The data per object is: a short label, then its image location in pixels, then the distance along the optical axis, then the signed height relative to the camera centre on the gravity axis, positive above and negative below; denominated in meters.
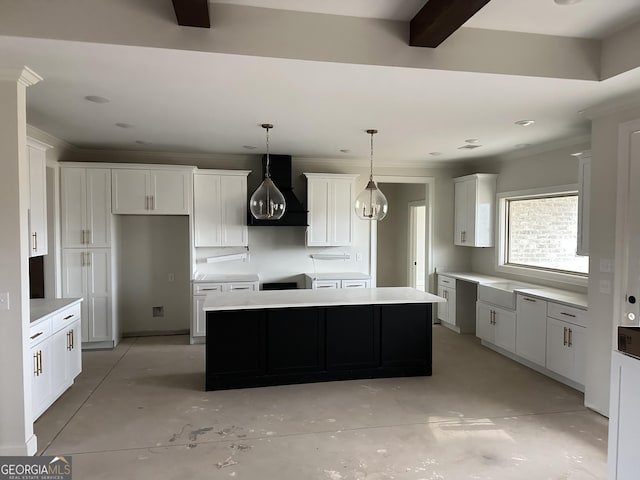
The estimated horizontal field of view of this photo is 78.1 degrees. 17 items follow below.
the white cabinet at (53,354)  3.11 -1.13
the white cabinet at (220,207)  5.43 +0.26
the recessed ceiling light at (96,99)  3.05 +1.00
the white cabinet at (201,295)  5.21 -0.91
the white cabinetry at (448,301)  5.94 -1.12
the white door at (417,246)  7.39 -0.37
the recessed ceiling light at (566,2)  2.12 +1.22
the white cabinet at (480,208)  5.71 +0.28
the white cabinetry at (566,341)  3.75 -1.12
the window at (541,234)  4.57 -0.08
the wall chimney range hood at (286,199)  5.47 +0.39
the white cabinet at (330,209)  5.70 +0.26
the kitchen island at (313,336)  3.80 -1.11
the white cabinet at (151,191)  5.06 +0.45
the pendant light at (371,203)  4.02 +0.24
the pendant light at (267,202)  3.71 +0.23
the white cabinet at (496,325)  4.68 -1.23
